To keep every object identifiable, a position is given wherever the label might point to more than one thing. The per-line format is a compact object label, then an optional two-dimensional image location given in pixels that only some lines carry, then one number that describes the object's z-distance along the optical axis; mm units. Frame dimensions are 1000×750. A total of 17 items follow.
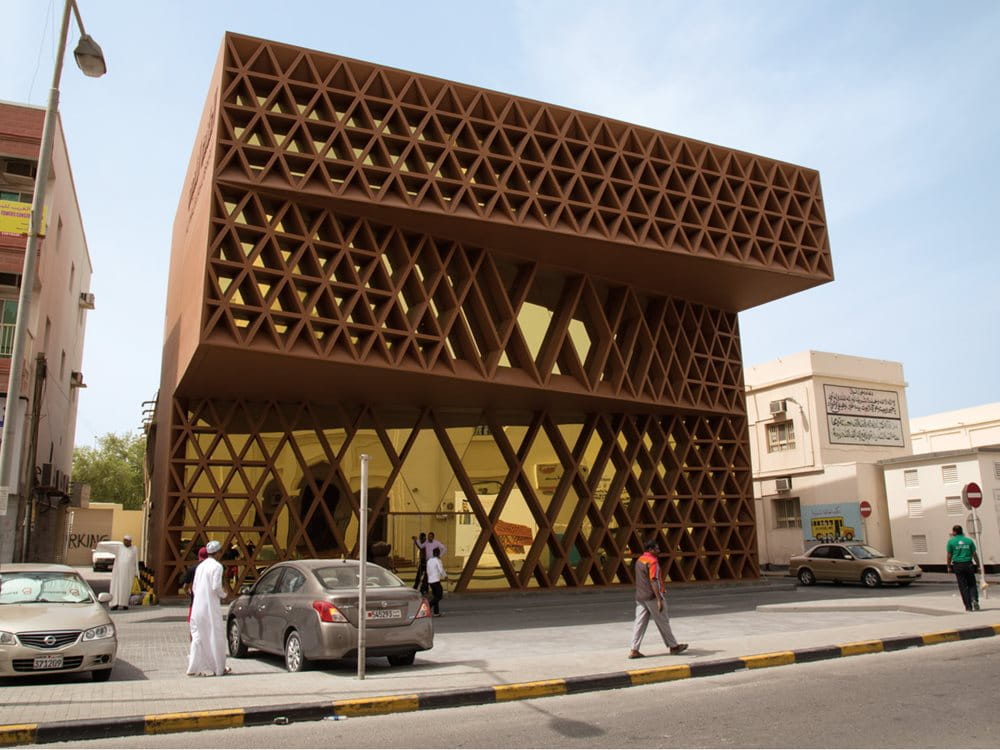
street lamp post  12297
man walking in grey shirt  11461
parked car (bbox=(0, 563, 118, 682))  9812
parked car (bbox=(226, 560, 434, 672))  10508
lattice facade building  20016
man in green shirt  15961
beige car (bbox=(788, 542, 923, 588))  26094
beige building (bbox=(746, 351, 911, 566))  37844
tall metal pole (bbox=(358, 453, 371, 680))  9898
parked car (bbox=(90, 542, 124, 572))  43688
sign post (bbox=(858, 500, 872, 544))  33250
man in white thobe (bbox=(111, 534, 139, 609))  19312
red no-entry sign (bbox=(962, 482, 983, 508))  18359
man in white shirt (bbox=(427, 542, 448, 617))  18859
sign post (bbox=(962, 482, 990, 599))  18172
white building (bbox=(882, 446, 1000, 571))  30125
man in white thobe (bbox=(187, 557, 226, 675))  10492
